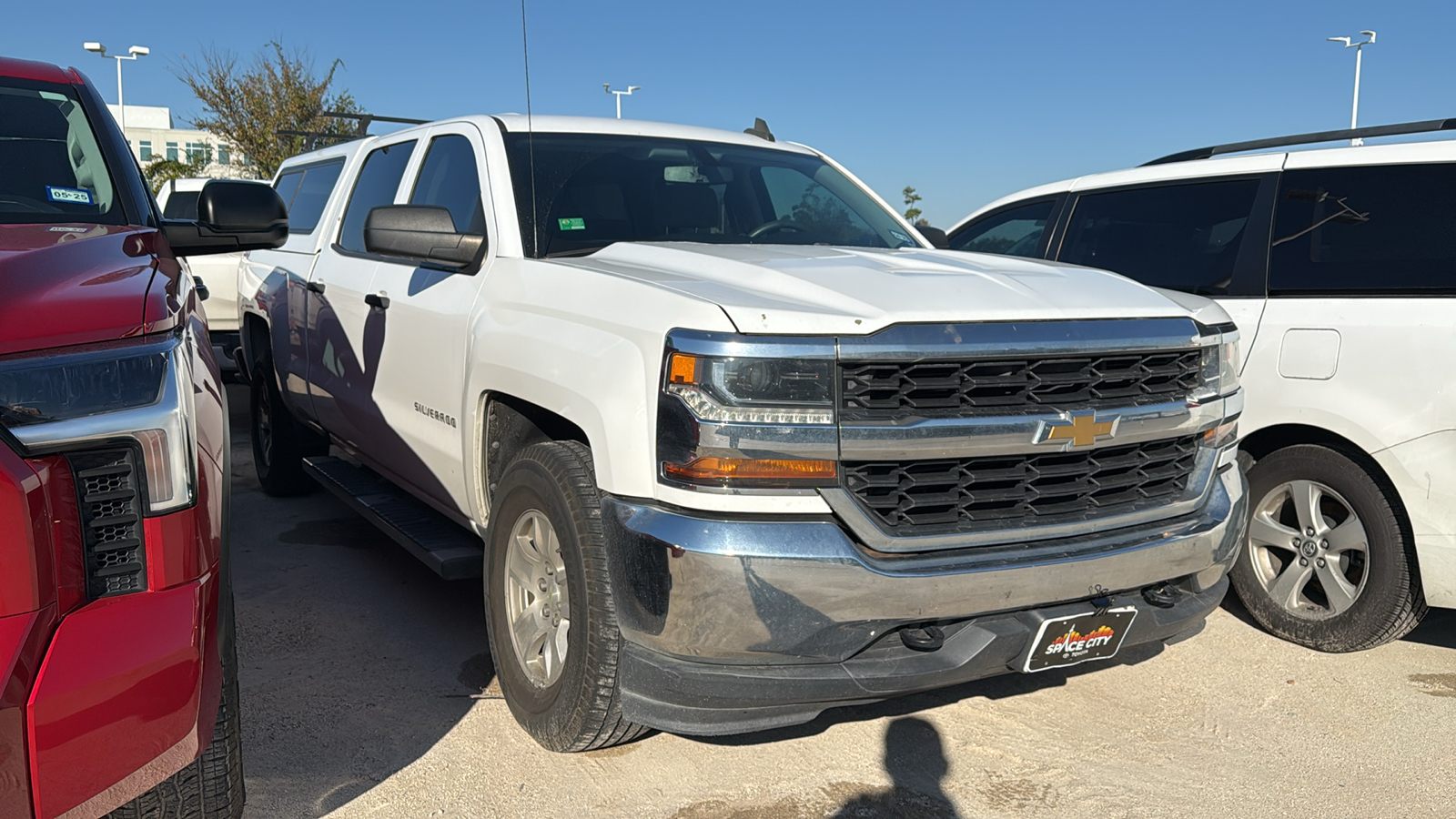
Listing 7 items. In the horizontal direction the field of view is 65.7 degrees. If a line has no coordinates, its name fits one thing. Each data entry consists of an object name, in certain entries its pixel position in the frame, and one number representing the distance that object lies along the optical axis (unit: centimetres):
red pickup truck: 183
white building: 5132
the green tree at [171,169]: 2915
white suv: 383
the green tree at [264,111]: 2495
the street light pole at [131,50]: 3491
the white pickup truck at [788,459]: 254
